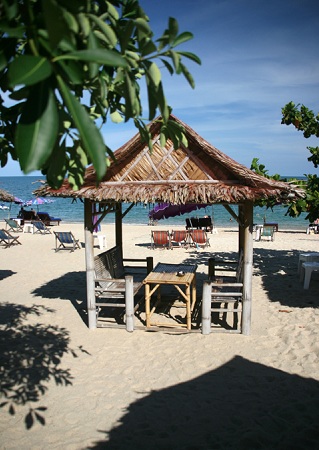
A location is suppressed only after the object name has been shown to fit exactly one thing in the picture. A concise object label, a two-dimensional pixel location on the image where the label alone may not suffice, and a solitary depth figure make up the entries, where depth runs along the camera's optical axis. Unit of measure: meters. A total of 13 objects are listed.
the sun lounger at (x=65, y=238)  14.62
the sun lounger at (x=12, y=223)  20.90
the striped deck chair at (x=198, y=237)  15.36
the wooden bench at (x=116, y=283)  6.30
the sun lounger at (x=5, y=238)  15.83
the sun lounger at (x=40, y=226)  20.51
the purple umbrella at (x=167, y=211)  13.74
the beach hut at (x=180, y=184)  5.74
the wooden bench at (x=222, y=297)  6.00
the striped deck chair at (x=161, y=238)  15.27
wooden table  6.21
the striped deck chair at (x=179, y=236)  15.18
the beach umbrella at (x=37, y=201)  26.75
